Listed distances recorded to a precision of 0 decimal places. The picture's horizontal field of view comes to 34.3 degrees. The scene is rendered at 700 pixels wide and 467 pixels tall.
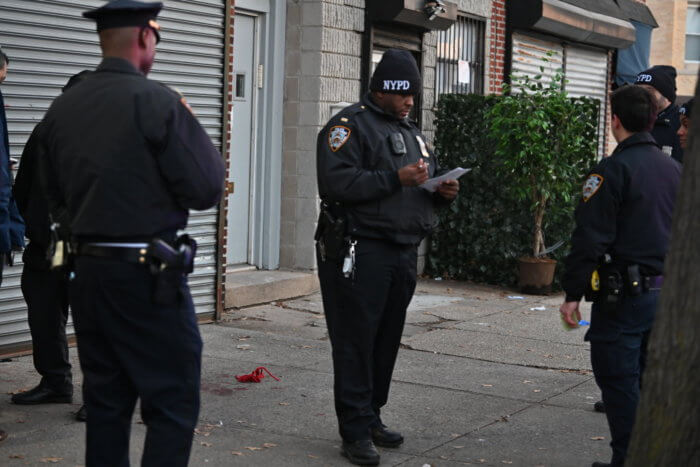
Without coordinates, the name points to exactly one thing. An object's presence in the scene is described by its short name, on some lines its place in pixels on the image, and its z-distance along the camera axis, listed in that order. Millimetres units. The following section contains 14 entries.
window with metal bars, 12867
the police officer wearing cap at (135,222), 3977
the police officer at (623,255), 5109
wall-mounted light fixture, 11578
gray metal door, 10227
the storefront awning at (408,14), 11102
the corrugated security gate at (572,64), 14602
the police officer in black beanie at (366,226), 5488
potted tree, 11375
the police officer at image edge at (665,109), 7473
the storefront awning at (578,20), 14070
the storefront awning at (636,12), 17531
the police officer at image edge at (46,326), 6254
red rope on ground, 7113
